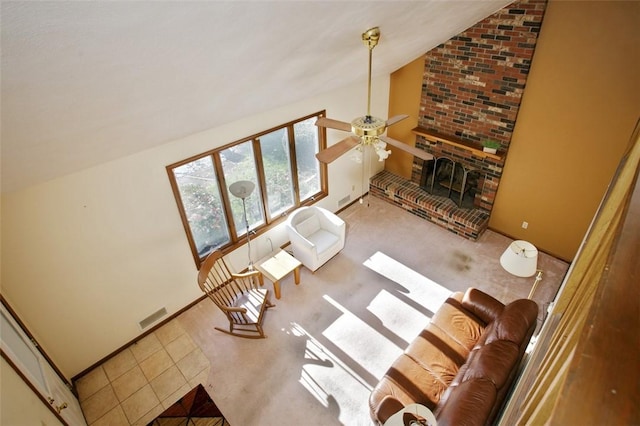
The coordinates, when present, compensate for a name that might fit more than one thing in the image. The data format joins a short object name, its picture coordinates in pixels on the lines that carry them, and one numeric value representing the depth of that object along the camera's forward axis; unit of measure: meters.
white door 2.69
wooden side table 4.84
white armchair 5.13
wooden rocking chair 4.21
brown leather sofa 2.81
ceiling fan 3.09
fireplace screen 5.87
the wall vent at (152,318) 4.47
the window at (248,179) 4.39
